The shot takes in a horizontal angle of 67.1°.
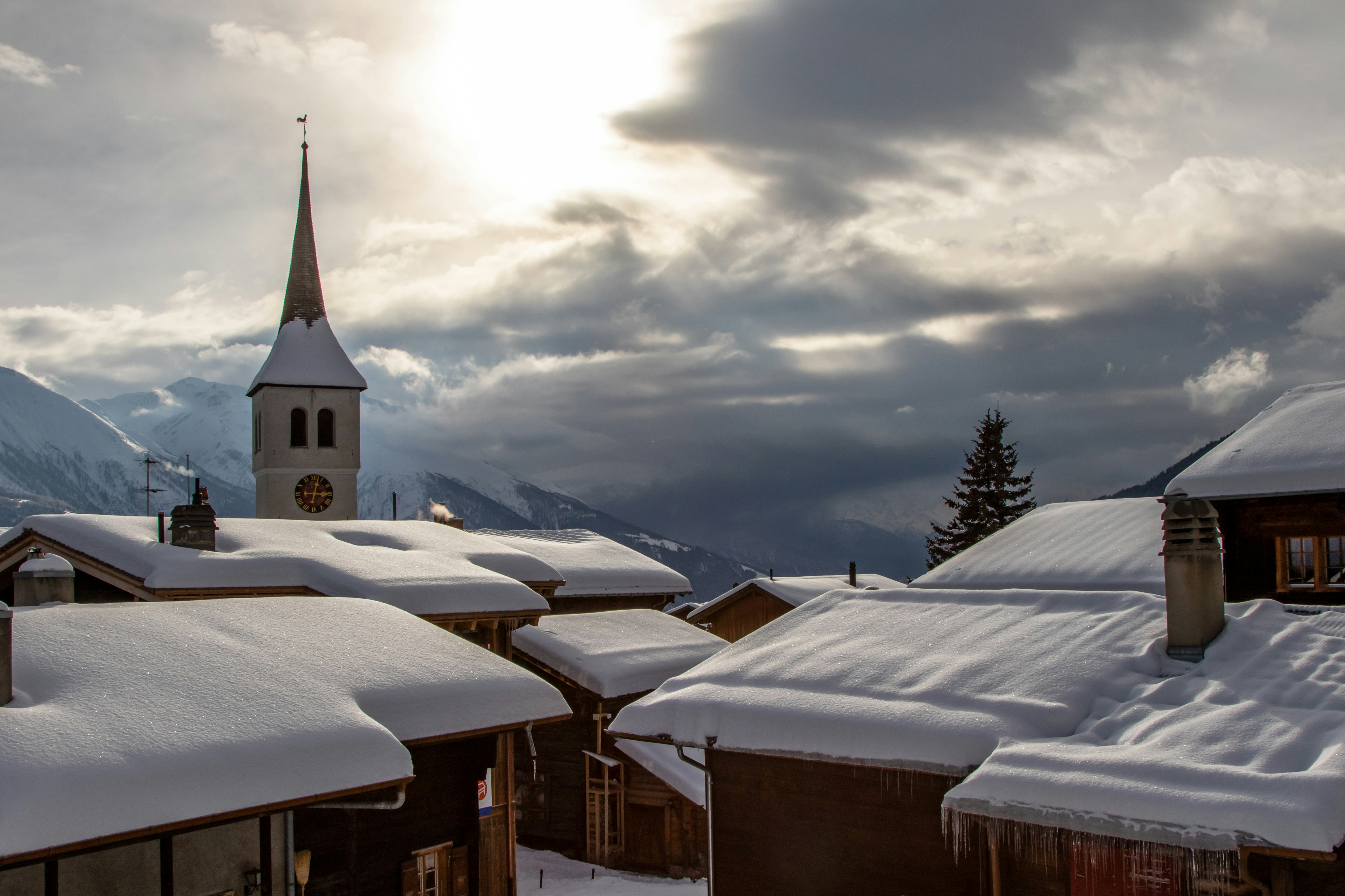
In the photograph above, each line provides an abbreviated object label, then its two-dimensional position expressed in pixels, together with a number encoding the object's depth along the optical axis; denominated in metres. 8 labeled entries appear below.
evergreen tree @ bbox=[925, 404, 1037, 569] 52.97
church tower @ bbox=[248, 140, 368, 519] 43.50
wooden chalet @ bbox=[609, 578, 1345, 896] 8.99
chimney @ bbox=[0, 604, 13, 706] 9.51
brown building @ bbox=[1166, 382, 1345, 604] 19.45
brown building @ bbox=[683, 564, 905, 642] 42.75
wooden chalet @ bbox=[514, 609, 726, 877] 21.88
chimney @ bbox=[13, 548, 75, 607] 14.72
